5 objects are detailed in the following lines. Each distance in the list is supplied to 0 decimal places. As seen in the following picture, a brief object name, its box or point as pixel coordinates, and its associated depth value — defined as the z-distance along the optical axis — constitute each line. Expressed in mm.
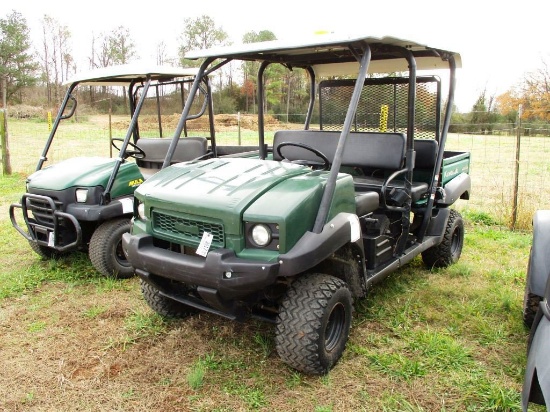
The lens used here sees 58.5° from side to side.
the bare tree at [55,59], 36062
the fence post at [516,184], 6025
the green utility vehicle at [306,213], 2568
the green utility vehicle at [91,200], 4223
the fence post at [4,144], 9305
